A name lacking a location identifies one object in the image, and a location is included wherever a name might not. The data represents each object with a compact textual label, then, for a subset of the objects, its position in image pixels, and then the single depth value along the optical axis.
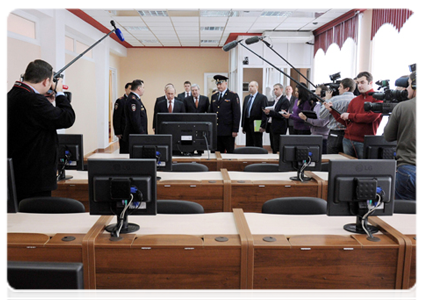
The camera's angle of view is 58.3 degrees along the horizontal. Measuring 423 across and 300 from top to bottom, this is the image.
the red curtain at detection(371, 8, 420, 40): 5.20
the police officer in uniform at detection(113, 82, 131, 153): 6.32
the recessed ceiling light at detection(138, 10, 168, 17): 7.05
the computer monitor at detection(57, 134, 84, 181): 3.29
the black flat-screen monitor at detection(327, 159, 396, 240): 1.89
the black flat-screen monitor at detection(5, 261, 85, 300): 0.67
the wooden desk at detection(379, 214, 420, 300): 1.77
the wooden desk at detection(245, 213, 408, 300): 1.77
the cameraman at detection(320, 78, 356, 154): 4.62
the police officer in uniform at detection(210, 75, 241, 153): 6.17
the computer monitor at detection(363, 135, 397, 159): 3.57
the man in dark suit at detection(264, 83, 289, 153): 6.67
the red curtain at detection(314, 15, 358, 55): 6.87
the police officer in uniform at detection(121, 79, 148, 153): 5.49
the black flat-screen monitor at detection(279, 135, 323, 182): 3.19
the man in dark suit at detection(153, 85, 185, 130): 6.36
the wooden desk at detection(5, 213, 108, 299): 1.78
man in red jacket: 4.15
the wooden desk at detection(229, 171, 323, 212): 3.05
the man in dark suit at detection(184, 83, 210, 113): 6.67
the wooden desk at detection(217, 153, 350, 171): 4.12
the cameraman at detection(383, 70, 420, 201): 2.72
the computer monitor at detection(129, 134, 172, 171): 3.18
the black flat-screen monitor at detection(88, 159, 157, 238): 1.87
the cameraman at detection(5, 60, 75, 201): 2.54
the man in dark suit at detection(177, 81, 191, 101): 7.99
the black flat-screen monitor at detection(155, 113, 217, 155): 3.91
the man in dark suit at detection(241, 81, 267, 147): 6.73
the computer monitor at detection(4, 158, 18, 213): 1.83
